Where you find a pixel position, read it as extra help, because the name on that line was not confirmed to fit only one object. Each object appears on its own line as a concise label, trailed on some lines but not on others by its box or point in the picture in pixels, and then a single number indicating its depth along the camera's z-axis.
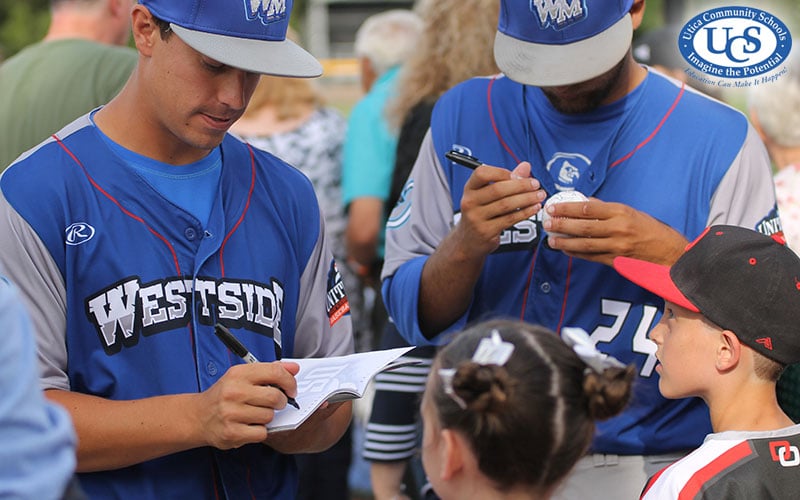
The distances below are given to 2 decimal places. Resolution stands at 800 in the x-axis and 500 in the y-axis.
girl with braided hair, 2.07
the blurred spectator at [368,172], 5.00
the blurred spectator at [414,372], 4.11
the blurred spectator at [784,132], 4.22
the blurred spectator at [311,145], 4.96
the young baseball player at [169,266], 2.28
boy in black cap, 2.62
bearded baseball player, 2.71
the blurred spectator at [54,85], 3.97
